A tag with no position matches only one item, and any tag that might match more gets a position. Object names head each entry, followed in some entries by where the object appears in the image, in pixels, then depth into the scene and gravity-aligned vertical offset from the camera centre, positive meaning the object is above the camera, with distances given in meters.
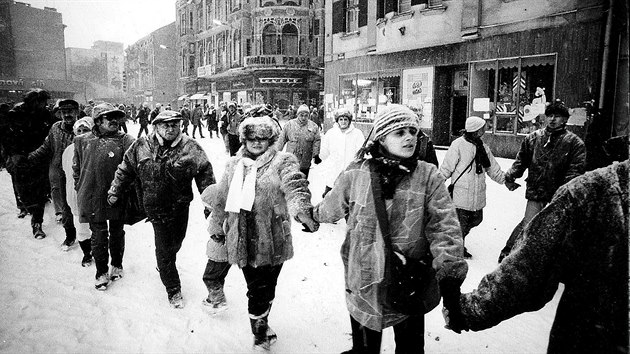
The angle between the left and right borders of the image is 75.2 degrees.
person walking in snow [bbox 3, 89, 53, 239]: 6.60 -0.48
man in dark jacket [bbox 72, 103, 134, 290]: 4.56 -0.69
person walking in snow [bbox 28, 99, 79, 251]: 5.93 -0.42
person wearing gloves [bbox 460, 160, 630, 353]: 1.16 -0.45
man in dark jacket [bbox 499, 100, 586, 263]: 4.37 -0.41
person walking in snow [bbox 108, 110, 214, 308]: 3.94 -0.60
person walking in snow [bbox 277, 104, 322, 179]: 7.73 -0.34
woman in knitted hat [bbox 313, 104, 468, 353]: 2.26 -0.61
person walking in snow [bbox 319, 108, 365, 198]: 6.77 -0.41
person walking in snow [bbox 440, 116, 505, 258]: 5.05 -0.62
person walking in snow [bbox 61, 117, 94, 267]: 5.09 -1.11
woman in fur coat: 3.22 -0.73
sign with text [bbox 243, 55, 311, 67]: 33.53 +4.77
